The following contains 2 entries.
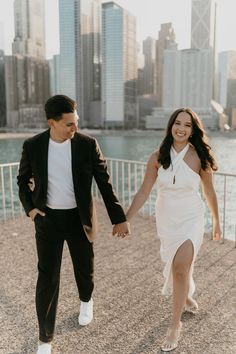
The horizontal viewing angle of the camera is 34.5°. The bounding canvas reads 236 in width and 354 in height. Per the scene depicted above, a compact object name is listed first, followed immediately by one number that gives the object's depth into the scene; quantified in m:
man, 2.50
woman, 2.61
